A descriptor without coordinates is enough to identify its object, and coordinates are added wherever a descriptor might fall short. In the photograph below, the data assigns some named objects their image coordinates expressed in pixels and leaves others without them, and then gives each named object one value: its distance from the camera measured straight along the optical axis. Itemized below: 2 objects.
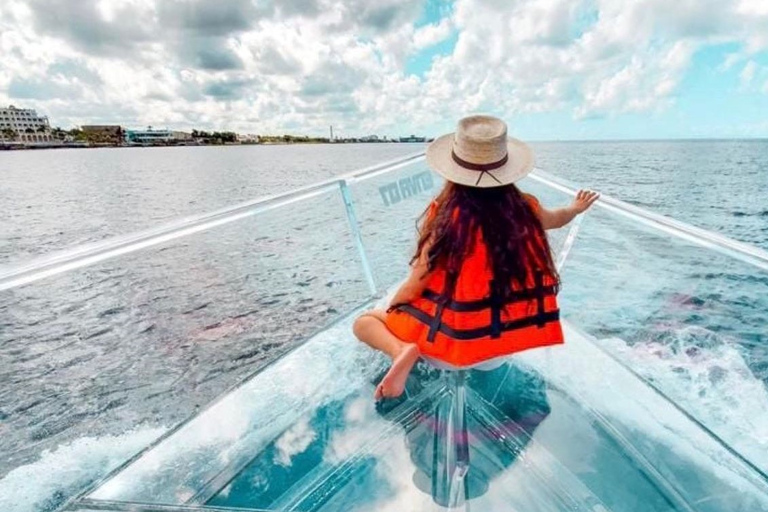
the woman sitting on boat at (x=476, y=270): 1.37
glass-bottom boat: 1.50
